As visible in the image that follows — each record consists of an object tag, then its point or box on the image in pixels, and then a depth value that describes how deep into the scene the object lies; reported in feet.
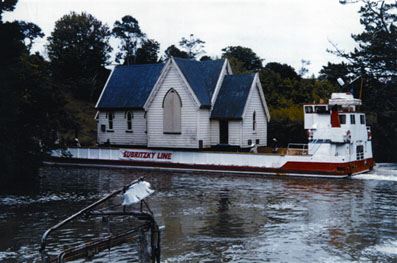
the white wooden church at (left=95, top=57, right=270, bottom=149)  131.13
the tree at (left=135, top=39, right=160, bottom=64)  253.24
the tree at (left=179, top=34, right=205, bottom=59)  283.18
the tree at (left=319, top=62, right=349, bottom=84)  155.43
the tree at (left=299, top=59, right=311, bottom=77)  270.46
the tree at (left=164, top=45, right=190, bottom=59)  275.59
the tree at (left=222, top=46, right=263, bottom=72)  275.59
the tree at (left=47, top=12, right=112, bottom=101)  242.78
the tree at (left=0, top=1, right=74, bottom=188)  90.99
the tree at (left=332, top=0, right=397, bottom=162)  144.15
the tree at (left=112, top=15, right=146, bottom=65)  272.51
